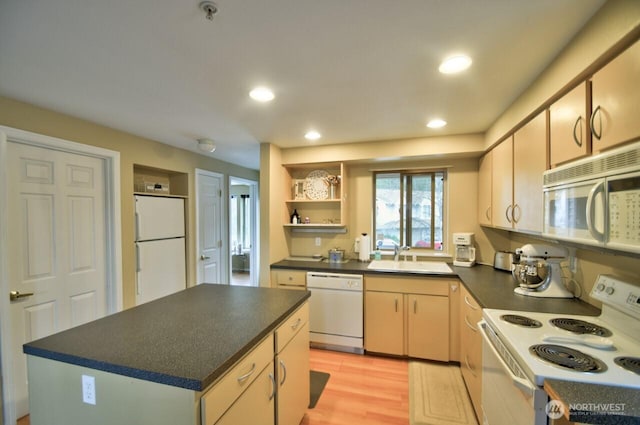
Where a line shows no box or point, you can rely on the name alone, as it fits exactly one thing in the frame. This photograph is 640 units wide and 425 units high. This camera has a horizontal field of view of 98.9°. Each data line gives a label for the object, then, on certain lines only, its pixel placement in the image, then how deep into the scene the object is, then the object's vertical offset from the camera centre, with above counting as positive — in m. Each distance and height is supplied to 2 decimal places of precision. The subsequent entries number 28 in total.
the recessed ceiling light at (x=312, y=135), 2.78 +0.78
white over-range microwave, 0.94 +0.03
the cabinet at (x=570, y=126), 1.27 +0.41
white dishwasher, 2.88 -1.09
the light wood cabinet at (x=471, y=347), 1.85 -1.05
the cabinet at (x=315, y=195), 3.46 +0.18
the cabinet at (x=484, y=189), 2.68 +0.20
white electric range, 0.96 -0.59
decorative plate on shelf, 3.49 +0.31
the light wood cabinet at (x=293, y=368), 1.55 -0.99
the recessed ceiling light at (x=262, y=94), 1.80 +0.79
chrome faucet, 3.19 -0.48
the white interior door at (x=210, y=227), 3.81 -0.24
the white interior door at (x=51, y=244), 2.00 -0.27
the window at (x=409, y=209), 3.30 -0.01
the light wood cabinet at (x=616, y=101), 0.99 +0.42
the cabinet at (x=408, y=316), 2.65 -1.08
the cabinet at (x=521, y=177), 1.71 +0.23
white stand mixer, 1.82 -0.45
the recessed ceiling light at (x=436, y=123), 2.44 +0.78
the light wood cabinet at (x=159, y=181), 3.20 +0.37
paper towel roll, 3.31 -0.47
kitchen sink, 2.78 -0.63
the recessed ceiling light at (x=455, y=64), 1.44 +0.79
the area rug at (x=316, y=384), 2.20 -1.53
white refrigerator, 2.96 -0.42
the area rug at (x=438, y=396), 1.99 -1.53
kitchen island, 0.96 -0.60
